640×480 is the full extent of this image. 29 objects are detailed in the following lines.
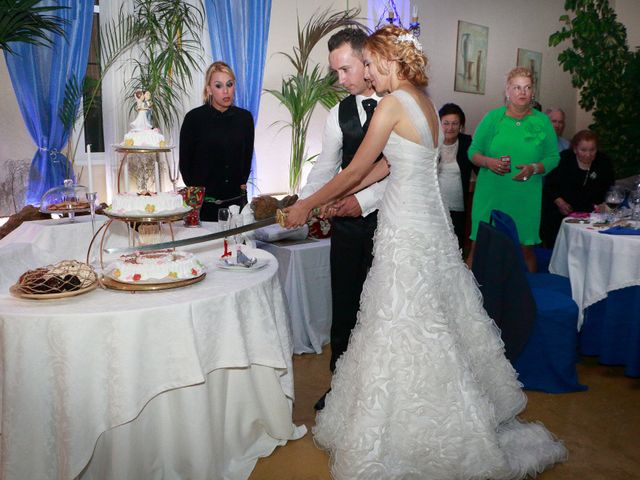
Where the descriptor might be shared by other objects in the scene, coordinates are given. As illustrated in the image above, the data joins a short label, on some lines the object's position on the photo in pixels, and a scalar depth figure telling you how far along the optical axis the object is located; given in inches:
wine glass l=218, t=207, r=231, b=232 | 115.3
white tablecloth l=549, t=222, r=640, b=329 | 140.7
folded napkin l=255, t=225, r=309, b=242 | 161.8
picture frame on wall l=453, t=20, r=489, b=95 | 302.2
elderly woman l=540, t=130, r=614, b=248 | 196.1
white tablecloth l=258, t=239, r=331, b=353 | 159.6
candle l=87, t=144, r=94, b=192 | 102.7
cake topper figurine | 101.6
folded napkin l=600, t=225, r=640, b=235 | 145.1
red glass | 127.9
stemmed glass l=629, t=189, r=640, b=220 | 157.9
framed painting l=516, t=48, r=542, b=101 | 339.3
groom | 115.3
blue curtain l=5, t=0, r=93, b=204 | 192.9
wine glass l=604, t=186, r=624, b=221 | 158.4
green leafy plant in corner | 263.3
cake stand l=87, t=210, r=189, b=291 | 92.1
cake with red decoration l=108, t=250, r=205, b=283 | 93.7
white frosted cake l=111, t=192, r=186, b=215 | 95.7
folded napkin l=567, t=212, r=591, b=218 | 168.7
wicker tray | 85.9
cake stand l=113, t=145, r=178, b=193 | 97.3
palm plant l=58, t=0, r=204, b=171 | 204.5
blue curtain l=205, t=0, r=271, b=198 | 239.1
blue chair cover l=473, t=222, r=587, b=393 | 127.3
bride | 94.7
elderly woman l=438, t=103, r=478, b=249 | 199.2
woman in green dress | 165.8
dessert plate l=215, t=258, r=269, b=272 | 105.1
